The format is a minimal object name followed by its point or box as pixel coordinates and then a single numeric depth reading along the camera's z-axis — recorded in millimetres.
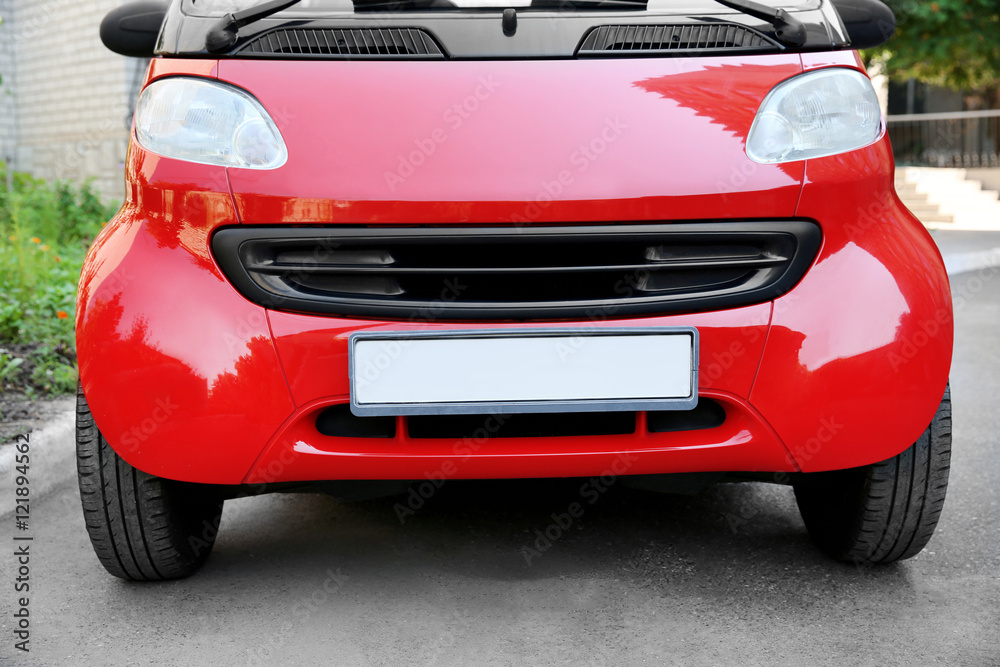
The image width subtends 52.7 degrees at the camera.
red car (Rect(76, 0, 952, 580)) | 1885
